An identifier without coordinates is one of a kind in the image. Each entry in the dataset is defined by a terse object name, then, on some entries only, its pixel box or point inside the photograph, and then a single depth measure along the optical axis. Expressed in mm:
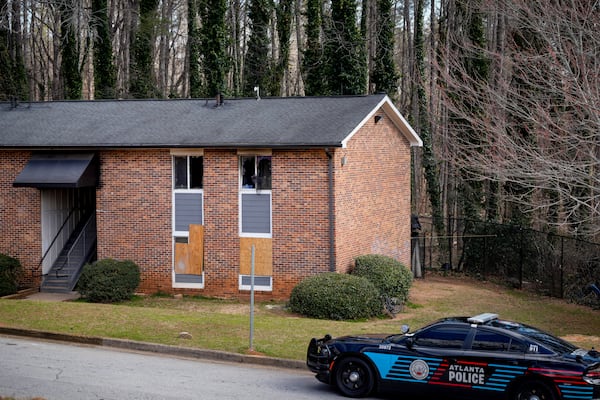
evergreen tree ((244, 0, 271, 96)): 48188
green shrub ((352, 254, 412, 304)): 24000
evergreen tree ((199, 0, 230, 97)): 44906
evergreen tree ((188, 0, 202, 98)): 46250
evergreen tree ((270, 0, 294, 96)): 47469
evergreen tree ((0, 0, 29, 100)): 47969
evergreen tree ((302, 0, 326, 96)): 43281
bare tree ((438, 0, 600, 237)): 18953
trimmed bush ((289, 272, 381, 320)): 21562
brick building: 24172
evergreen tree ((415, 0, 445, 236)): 38719
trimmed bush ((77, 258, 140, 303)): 23594
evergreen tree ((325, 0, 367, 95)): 40750
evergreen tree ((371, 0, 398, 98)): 40062
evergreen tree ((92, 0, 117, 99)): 47344
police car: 11641
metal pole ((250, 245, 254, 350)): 16125
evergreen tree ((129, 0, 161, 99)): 49688
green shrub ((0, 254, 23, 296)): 24484
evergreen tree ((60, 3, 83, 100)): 48188
